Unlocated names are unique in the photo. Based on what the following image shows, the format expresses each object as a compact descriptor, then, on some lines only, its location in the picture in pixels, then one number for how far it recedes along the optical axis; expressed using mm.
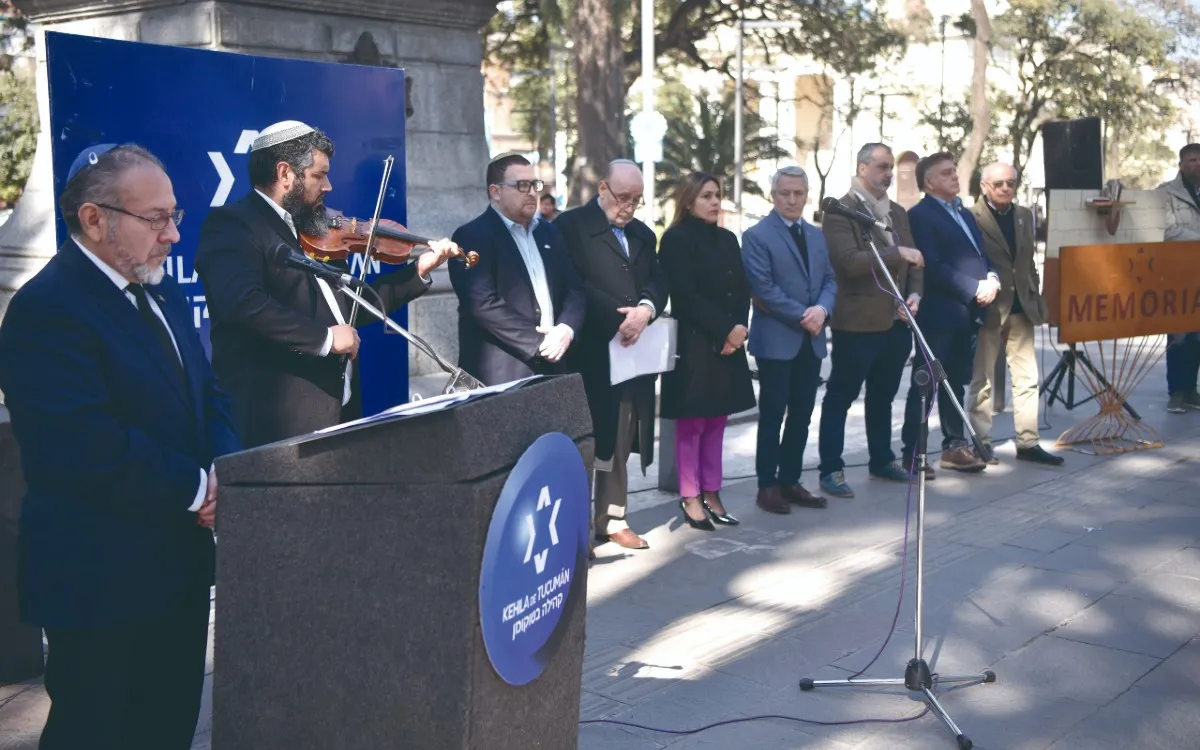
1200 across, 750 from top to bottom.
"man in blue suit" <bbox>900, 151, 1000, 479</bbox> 8523
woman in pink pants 7246
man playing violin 4340
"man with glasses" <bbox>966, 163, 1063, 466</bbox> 8969
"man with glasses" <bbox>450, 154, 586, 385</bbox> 6105
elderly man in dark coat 6773
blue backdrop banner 4996
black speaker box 11422
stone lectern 2621
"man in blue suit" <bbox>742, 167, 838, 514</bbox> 7578
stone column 7375
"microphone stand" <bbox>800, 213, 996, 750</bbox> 4531
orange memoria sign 9320
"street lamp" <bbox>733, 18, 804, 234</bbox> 25094
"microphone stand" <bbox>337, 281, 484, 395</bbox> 3293
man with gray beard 2854
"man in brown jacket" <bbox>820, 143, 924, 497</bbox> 8023
